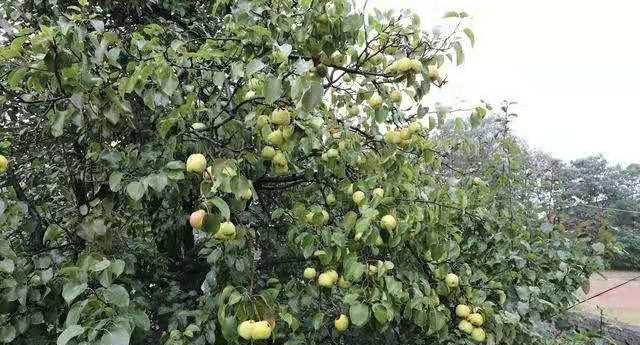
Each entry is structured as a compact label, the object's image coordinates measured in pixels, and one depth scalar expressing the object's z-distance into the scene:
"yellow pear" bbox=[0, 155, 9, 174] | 1.32
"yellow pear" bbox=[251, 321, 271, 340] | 1.33
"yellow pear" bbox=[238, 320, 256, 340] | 1.34
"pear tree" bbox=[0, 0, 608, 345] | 1.41
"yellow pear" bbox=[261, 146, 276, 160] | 1.63
